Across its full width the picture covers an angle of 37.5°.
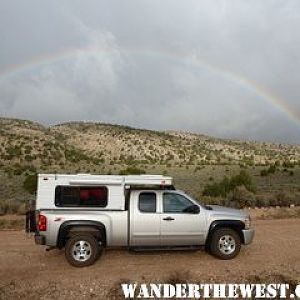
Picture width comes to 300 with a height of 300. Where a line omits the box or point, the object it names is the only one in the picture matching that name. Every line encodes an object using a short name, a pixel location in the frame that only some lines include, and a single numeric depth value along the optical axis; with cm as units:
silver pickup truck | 1073
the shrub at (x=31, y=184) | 2975
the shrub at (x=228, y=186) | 2792
